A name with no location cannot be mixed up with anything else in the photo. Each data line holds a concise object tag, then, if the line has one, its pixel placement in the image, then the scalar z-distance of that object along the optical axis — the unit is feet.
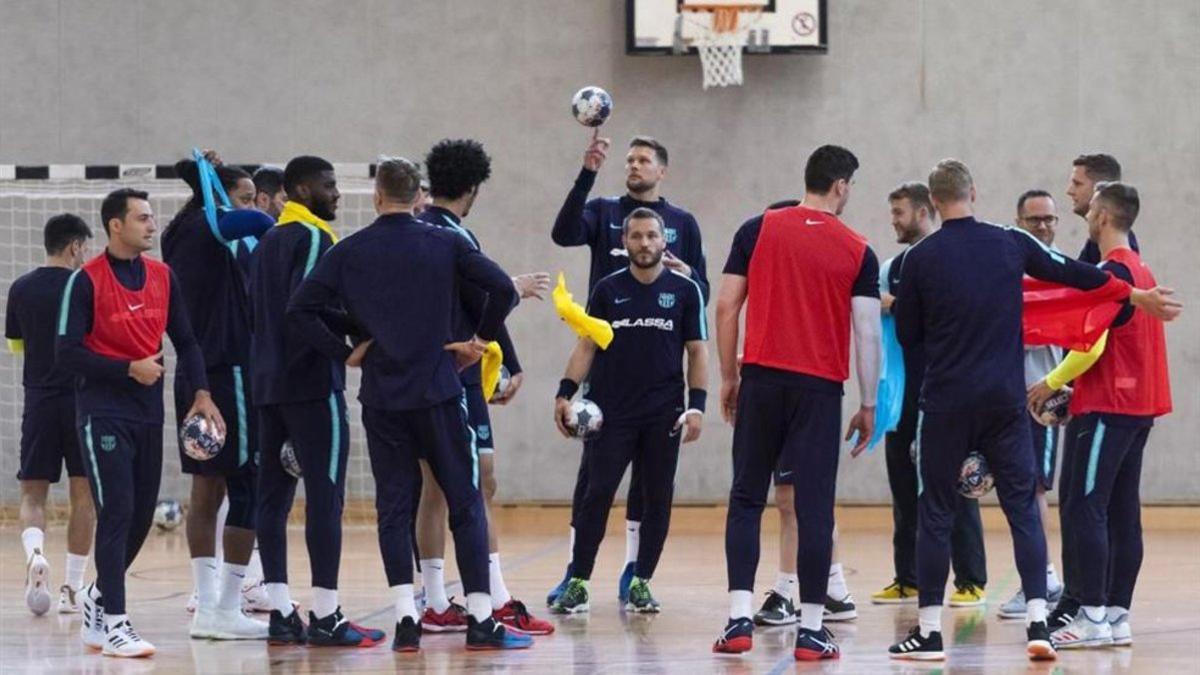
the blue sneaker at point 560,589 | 57.89
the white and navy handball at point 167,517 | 88.79
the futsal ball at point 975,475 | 46.96
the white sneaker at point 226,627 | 52.03
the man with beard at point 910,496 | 58.95
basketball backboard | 91.40
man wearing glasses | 58.18
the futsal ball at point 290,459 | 49.39
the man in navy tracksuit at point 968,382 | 46.34
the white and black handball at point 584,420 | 55.47
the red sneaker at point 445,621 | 52.95
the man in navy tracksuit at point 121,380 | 48.29
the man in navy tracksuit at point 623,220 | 59.31
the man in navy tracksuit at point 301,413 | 48.83
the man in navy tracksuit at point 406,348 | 47.14
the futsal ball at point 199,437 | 49.73
